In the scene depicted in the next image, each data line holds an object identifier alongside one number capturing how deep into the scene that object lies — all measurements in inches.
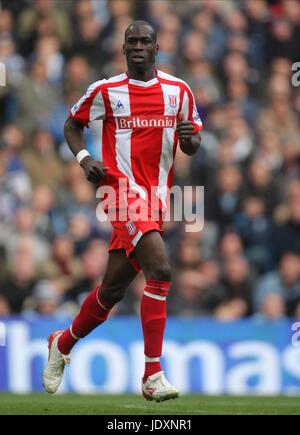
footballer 677.3
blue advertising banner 1017.5
